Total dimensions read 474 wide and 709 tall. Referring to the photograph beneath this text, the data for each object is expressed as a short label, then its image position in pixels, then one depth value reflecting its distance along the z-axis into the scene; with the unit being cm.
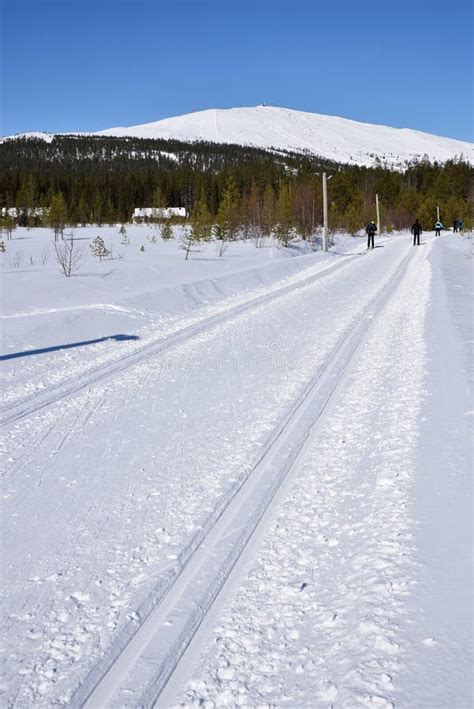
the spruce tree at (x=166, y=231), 3331
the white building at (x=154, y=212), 6625
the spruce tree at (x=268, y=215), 4032
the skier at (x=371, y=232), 3409
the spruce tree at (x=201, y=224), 2636
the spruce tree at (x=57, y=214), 3972
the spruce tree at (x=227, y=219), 3190
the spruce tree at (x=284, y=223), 3553
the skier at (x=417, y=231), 3429
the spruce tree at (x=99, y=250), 2533
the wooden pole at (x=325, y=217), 3421
